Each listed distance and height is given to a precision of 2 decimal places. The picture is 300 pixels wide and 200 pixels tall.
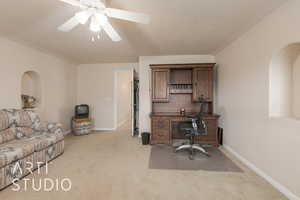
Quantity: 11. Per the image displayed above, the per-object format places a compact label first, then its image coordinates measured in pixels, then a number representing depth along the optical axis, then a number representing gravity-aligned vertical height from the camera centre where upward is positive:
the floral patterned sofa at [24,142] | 1.98 -0.74
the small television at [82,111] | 4.59 -0.42
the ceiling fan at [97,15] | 1.50 +0.93
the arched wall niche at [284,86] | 2.01 +0.19
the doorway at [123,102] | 5.66 -0.17
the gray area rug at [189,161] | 2.49 -1.18
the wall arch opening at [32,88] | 3.62 +0.26
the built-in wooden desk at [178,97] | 3.57 +0.05
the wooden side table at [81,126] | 4.41 -0.88
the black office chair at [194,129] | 2.96 -0.63
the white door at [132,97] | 4.42 +0.05
